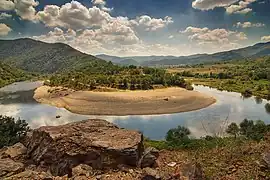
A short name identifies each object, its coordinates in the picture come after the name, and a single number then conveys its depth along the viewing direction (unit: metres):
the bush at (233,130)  30.83
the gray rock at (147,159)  16.19
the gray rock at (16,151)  17.61
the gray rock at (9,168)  13.79
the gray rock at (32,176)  12.87
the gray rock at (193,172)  12.90
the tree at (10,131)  25.58
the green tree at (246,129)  27.22
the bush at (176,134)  25.27
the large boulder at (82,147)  14.90
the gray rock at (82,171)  13.27
